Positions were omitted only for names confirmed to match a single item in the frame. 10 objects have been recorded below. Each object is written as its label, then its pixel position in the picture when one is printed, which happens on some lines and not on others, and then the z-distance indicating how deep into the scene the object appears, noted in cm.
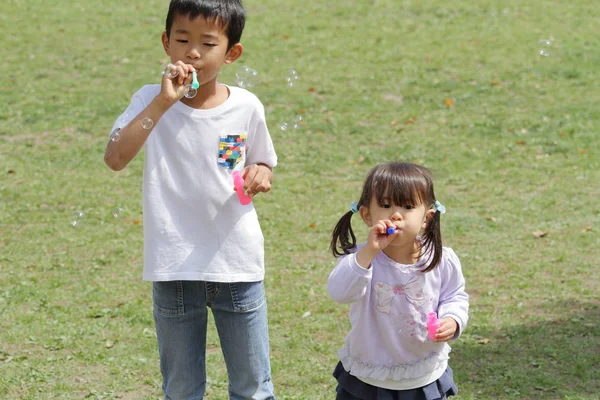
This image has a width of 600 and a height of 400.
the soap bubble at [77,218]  1409
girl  574
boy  583
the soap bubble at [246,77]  757
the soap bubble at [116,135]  579
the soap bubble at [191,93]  579
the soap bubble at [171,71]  554
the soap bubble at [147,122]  561
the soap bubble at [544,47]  2350
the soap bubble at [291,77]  842
